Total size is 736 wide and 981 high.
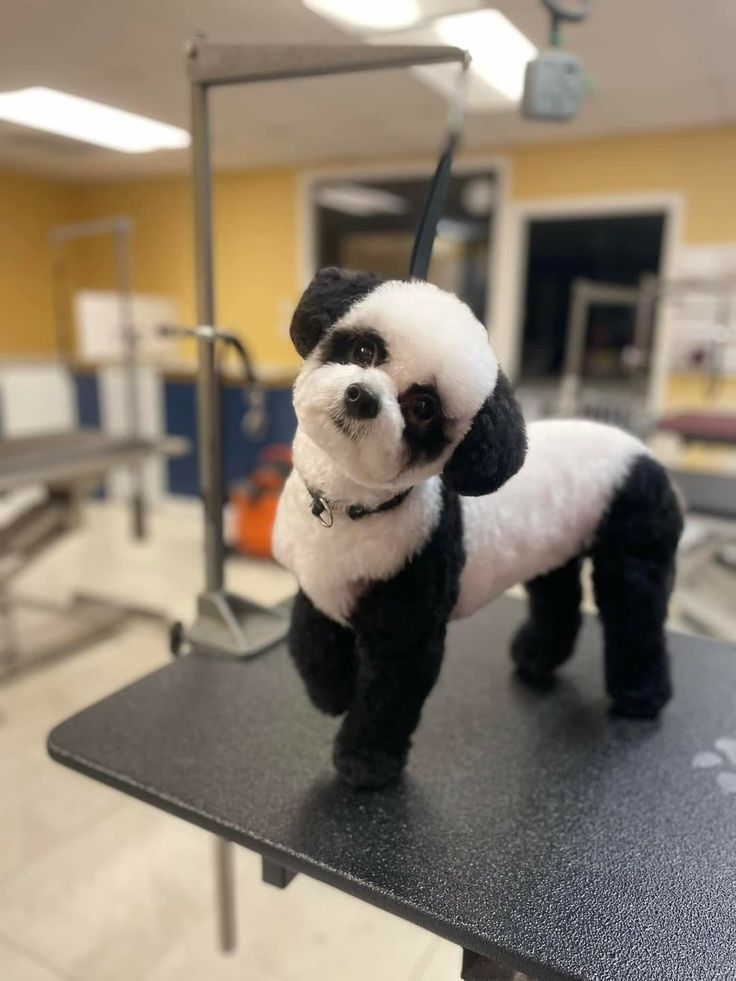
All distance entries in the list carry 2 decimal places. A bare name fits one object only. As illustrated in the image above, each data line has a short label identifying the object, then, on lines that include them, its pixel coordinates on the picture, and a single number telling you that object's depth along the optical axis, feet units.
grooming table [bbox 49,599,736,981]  1.92
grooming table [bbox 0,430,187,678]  6.63
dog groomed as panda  1.77
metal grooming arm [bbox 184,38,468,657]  2.47
